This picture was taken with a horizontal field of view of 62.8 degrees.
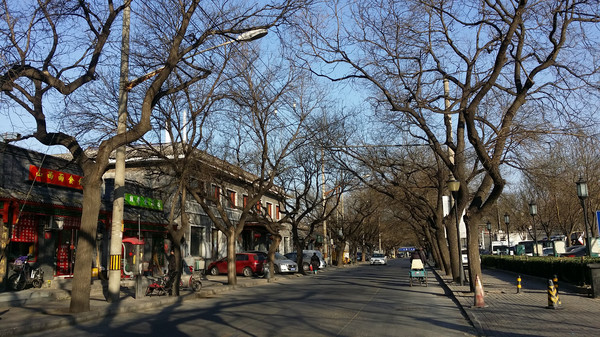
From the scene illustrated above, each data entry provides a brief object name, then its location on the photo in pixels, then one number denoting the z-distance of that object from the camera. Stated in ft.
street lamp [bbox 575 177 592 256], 59.47
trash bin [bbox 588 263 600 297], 48.16
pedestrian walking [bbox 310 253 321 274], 118.42
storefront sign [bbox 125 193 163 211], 83.05
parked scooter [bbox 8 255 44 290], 56.54
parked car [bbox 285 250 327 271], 126.93
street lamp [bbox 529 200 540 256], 90.33
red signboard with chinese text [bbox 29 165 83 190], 61.62
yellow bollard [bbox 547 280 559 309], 40.93
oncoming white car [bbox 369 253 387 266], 187.52
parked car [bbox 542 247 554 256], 155.18
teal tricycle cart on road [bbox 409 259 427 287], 73.10
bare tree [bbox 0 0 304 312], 40.73
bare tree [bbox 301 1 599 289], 46.24
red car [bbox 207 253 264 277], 105.50
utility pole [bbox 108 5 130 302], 49.14
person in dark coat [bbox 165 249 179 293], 58.39
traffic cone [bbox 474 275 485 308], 44.11
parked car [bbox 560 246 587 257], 112.98
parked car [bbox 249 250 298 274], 111.34
